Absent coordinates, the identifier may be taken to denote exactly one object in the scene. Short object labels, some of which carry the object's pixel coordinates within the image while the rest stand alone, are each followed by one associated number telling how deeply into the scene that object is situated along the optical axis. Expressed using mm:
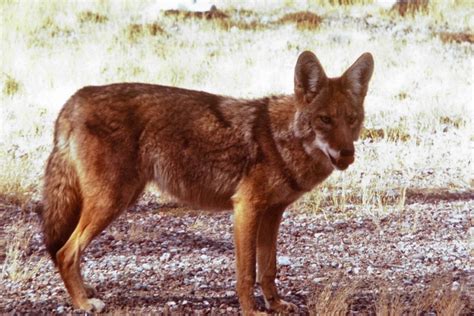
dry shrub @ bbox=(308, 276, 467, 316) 9195
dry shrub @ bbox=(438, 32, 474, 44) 28458
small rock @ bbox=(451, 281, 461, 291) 10373
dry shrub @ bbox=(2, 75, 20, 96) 20312
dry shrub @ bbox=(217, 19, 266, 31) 29281
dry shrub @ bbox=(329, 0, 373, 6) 36062
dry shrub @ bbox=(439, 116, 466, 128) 18984
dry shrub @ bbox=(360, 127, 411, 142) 17766
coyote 9289
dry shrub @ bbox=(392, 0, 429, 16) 33312
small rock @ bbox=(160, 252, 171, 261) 11253
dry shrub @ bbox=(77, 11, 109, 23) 29742
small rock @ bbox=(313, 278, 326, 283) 10562
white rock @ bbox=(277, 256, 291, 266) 11234
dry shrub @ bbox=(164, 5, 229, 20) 30703
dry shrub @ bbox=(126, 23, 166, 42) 27267
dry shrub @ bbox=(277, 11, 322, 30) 29878
